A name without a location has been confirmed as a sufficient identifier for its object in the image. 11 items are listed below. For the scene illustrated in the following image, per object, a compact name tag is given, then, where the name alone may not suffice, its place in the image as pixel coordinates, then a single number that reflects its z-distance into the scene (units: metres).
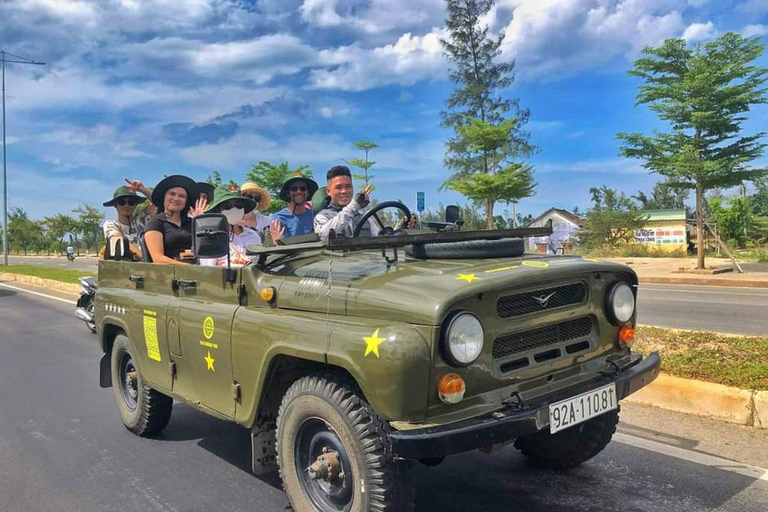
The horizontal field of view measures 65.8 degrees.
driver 3.98
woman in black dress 4.50
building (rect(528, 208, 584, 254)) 40.03
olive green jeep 2.39
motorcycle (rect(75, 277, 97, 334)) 8.77
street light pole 28.44
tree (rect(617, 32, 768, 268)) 17.12
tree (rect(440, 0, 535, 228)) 29.81
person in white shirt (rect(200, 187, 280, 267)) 4.46
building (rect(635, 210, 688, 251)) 35.00
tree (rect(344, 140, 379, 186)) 25.02
